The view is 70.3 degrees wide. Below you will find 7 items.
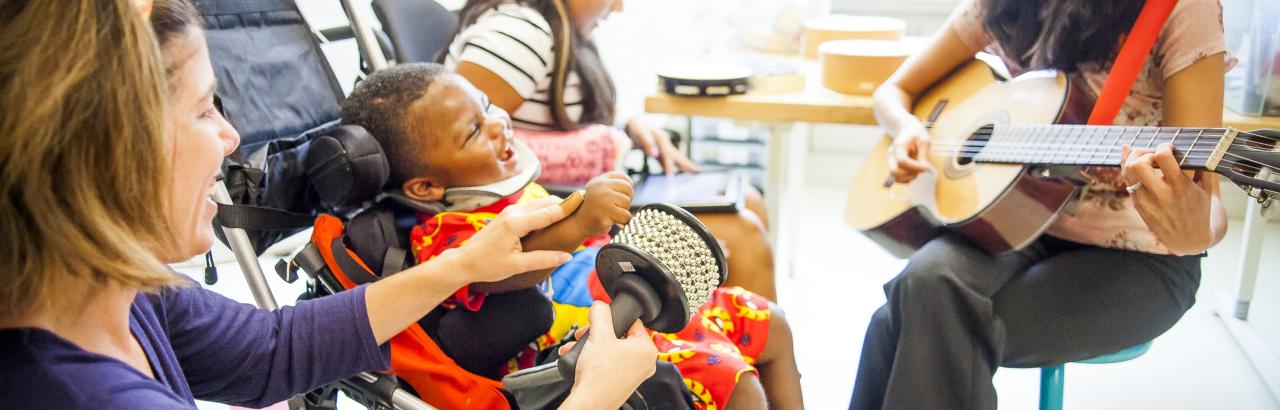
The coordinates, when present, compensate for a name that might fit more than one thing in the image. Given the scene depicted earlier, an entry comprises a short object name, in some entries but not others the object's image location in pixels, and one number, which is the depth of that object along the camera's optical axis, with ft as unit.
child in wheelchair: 4.09
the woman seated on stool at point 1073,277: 4.36
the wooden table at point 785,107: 6.46
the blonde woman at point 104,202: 2.15
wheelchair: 4.22
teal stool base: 4.72
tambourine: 6.60
